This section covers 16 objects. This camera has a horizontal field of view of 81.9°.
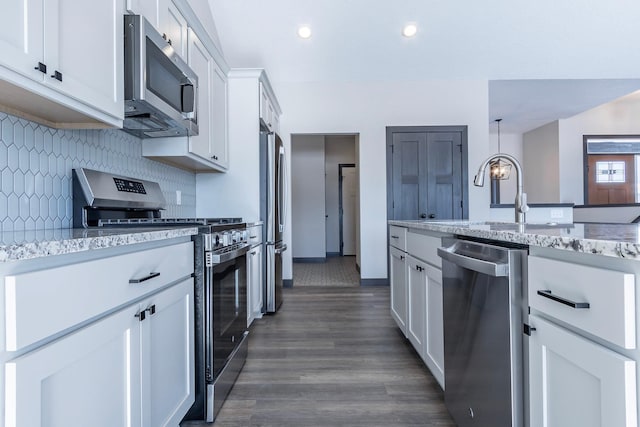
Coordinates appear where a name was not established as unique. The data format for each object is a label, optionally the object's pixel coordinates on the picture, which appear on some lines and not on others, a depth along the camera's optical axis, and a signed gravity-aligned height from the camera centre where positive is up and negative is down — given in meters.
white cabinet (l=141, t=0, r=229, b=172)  2.16 +0.90
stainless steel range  1.67 -0.28
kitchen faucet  1.82 +0.11
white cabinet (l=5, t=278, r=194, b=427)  0.76 -0.41
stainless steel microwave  1.66 +0.66
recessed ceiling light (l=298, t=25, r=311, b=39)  4.19 +2.11
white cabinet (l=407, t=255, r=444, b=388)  1.77 -0.54
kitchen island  0.69 -0.25
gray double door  4.89 +0.57
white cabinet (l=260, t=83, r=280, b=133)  3.52 +1.14
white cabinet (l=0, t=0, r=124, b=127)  1.07 +0.53
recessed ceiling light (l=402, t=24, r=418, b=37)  4.16 +2.11
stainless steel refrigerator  3.35 +0.09
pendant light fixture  7.02 +0.87
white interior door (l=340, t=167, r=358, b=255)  8.41 +0.17
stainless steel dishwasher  1.07 -0.40
